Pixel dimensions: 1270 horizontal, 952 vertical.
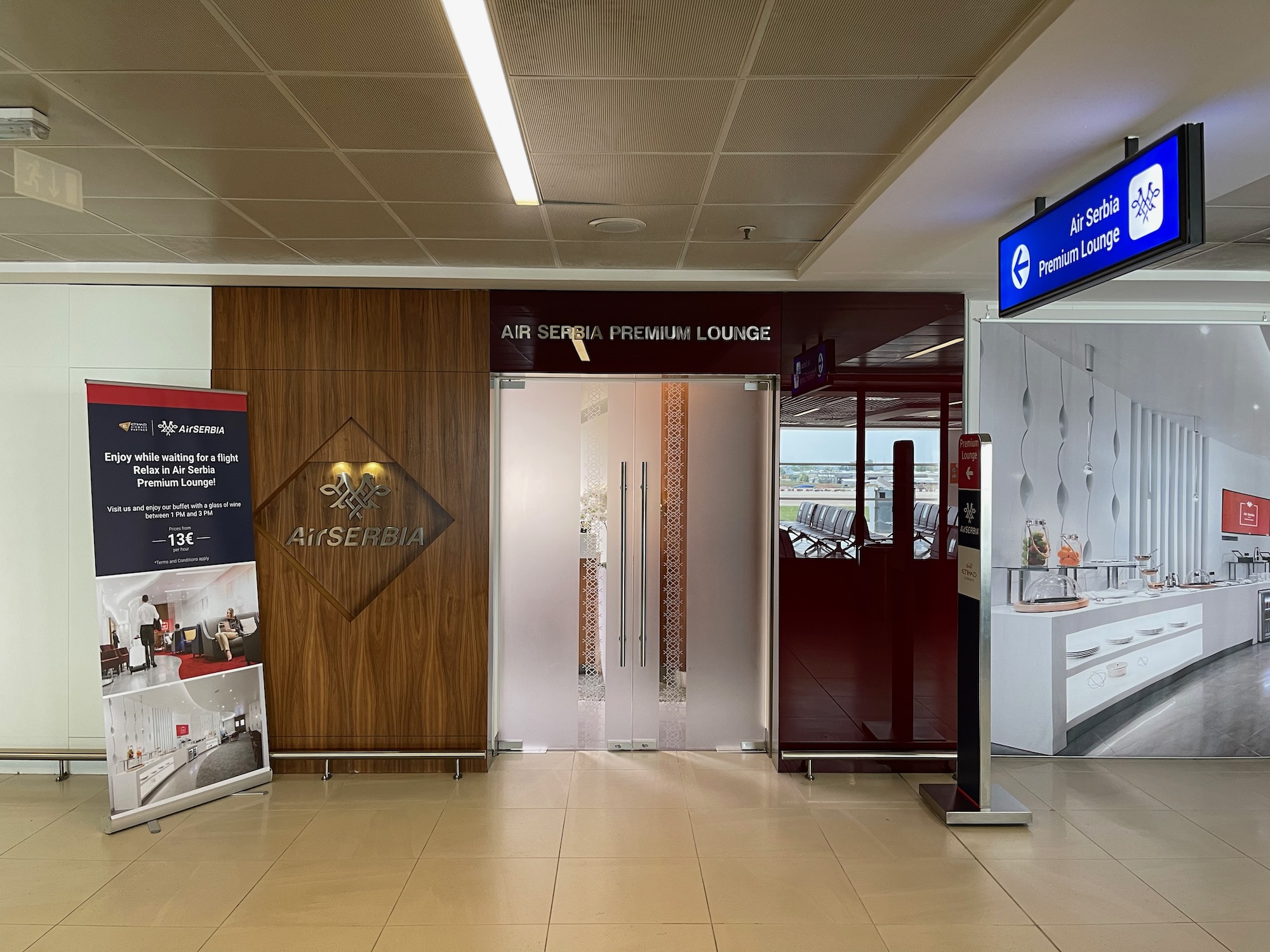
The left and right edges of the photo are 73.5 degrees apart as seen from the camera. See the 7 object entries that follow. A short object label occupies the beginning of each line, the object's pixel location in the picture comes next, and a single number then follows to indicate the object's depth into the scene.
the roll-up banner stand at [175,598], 4.57
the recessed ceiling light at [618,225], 4.23
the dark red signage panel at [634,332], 5.48
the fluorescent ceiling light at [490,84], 2.22
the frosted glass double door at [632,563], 5.71
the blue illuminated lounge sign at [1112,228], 2.38
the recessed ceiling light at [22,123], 2.94
